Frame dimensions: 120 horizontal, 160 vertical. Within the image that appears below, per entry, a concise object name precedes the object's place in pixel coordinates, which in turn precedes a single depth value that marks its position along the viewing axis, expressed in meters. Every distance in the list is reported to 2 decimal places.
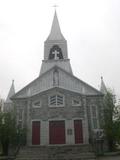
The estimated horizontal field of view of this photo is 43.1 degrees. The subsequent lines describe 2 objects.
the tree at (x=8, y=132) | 13.69
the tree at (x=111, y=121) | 13.76
